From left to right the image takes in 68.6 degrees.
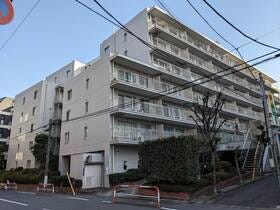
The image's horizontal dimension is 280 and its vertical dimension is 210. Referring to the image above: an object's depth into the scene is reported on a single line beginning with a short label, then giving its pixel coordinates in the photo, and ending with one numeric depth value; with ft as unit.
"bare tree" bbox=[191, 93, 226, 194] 39.63
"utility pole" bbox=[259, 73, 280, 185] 30.73
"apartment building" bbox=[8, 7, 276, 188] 58.88
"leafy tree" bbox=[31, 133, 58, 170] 74.66
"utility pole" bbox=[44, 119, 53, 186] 54.91
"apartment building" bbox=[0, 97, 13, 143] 126.79
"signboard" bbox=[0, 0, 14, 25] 10.24
